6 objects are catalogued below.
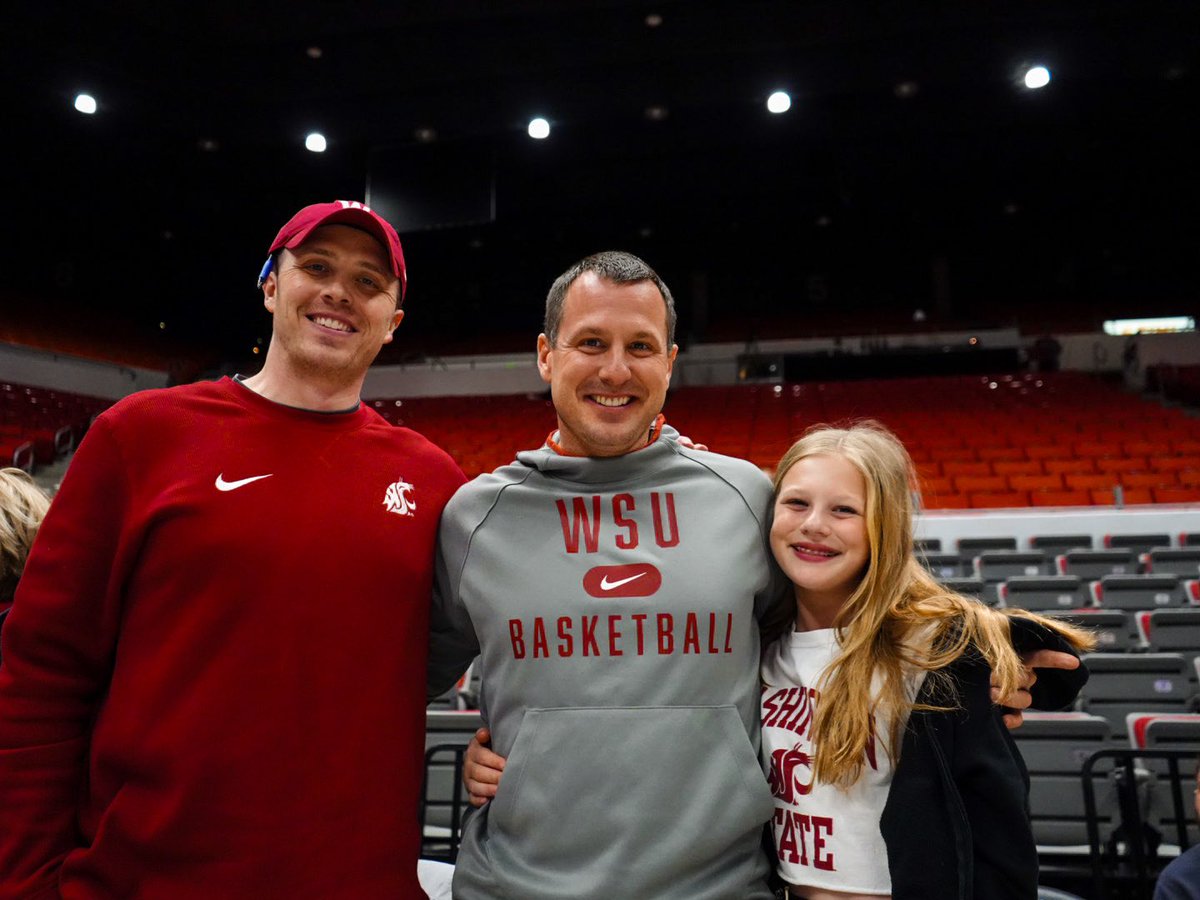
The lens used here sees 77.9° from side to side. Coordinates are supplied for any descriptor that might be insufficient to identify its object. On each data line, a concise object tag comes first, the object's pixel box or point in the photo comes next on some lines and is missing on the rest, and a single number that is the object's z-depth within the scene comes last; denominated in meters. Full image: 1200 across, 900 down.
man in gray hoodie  1.11
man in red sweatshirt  1.10
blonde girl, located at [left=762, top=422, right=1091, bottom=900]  1.10
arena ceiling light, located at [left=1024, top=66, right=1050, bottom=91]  8.06
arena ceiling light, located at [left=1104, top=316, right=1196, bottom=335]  13.31
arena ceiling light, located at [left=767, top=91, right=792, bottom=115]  8.59
